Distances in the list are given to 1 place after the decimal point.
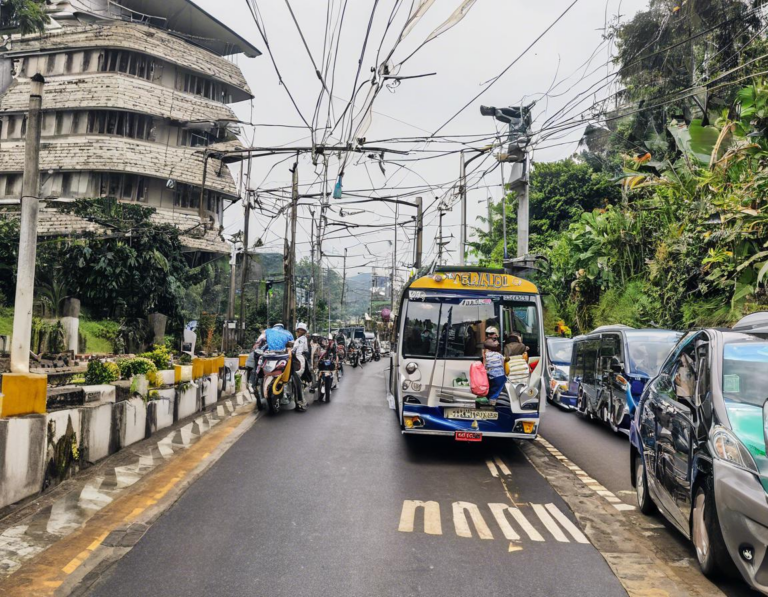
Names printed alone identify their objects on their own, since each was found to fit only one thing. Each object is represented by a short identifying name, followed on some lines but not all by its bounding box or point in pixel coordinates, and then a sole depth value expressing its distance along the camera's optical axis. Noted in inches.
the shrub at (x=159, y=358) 539.2
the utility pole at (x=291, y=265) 1096.8
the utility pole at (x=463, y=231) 1304.1
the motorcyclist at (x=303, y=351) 657.0
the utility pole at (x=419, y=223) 1278.3
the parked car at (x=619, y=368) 497.7
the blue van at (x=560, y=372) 729.0
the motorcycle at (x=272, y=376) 582.2
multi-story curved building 1534.2
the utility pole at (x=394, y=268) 1288.1
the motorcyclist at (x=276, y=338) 584.4
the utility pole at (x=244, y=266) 1107.3
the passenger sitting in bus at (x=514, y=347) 419.5
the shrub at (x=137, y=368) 467.2
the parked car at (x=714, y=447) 176.7
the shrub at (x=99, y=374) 428.8
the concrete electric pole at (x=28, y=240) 325.7
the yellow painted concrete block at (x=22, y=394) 277.4
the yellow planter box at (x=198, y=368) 623.3
